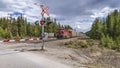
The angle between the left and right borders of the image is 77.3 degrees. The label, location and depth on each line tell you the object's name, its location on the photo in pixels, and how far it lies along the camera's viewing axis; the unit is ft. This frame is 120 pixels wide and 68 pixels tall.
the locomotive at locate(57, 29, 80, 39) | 63.49
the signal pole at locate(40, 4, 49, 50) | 22.98
